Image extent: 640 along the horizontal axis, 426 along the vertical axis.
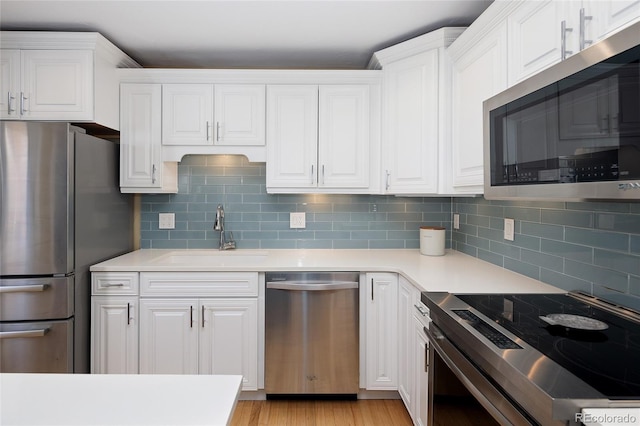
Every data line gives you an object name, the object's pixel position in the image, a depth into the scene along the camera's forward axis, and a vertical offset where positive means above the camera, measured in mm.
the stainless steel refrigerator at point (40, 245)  1943 -180
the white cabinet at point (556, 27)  990 +611
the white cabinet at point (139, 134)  2512 +557
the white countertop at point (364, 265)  1705 -320
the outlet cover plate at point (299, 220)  2852 -51
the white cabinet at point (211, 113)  2523 +704
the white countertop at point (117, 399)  651 -371
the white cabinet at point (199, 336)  2209 -763
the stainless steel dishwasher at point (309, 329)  2211 -714
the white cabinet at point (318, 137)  2527 +542
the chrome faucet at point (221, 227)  2760 -106
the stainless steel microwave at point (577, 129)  824 +245
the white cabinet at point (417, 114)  2199 +641
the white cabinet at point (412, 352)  1712 -736
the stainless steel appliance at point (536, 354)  740 -360
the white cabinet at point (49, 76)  2176 +845
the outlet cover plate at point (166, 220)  2824 -55
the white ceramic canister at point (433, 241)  2537 -191
